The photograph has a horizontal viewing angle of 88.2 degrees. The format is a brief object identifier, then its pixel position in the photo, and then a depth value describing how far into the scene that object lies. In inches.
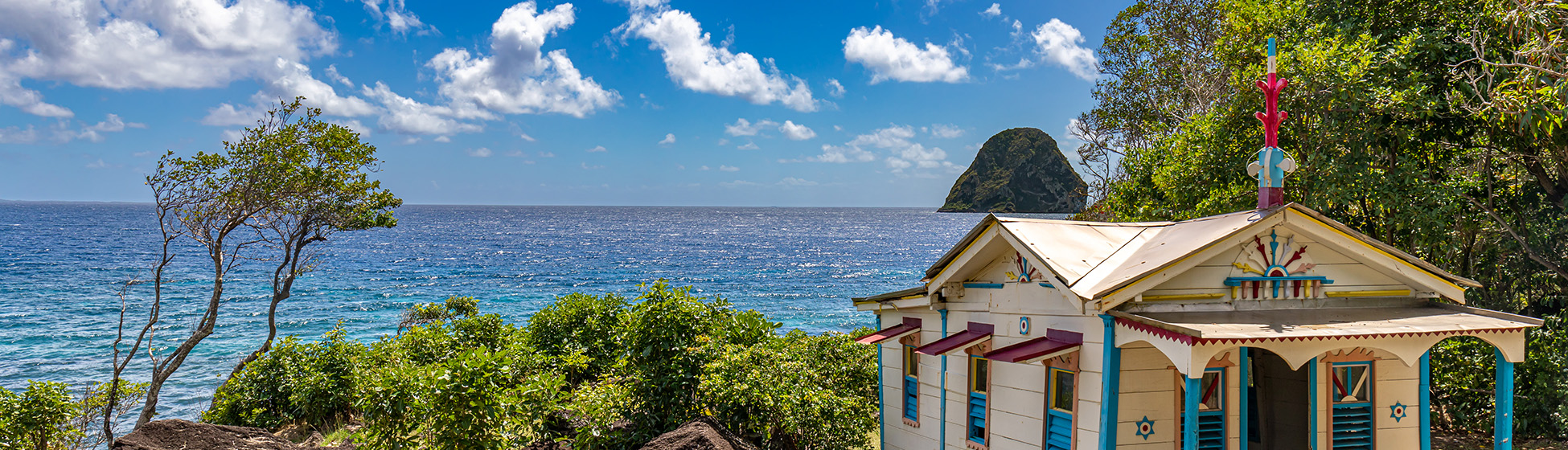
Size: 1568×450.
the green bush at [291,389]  686.5
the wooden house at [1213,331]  360.8
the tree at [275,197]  711.7
